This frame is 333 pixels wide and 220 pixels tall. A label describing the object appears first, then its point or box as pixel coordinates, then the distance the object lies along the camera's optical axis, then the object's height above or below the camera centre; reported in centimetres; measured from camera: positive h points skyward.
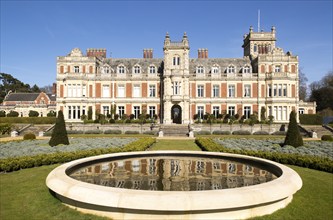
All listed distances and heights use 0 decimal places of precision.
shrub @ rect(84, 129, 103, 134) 3634 -253
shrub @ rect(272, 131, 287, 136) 3585 -264
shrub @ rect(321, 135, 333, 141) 2721 -249
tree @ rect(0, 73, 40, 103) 8656 +835
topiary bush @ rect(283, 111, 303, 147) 2030 -159
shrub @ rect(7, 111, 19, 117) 5322 -34
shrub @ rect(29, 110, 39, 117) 5581 -35
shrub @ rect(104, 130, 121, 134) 3644 -248
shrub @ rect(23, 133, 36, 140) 2693 -232
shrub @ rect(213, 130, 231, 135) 3594 -254
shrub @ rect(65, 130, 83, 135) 3611 -242
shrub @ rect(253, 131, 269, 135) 3651 -269
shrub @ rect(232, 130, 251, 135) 3607 -254
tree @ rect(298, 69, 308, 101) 8412 +720
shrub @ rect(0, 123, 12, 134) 3500 -197
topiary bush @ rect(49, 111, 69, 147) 2039 -164
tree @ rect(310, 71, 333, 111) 6544 +377
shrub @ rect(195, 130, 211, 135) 3578 -253
